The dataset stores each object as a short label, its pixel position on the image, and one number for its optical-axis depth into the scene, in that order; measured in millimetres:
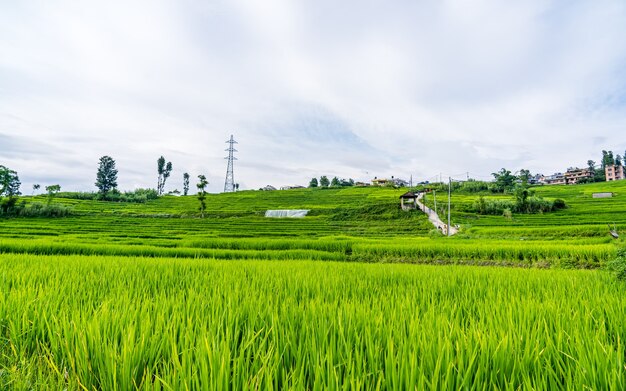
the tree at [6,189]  39312
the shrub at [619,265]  4418
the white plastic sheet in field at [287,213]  52875
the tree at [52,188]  56325
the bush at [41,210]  40544
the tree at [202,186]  52962
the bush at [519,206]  40906
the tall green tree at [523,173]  60328
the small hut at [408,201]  47281
